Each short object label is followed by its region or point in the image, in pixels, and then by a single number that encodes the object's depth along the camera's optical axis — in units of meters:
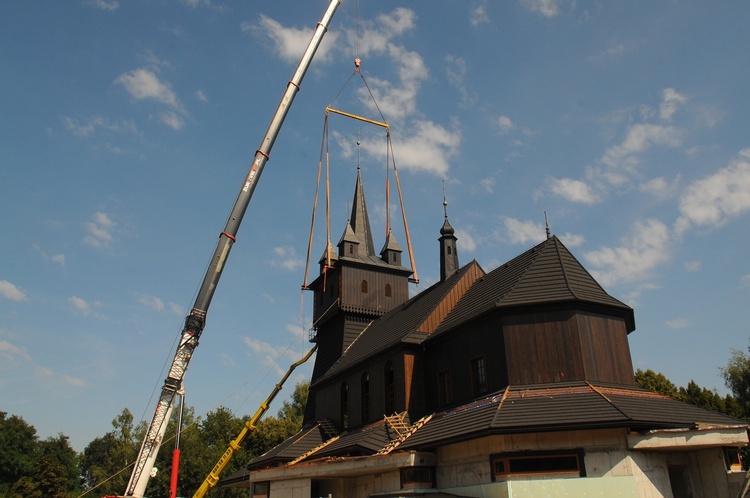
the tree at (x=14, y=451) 77.38
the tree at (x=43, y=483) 51.88
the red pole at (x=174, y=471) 20.75
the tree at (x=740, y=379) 45.59
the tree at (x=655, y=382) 41.78
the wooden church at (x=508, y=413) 19.16
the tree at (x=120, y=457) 69.97
